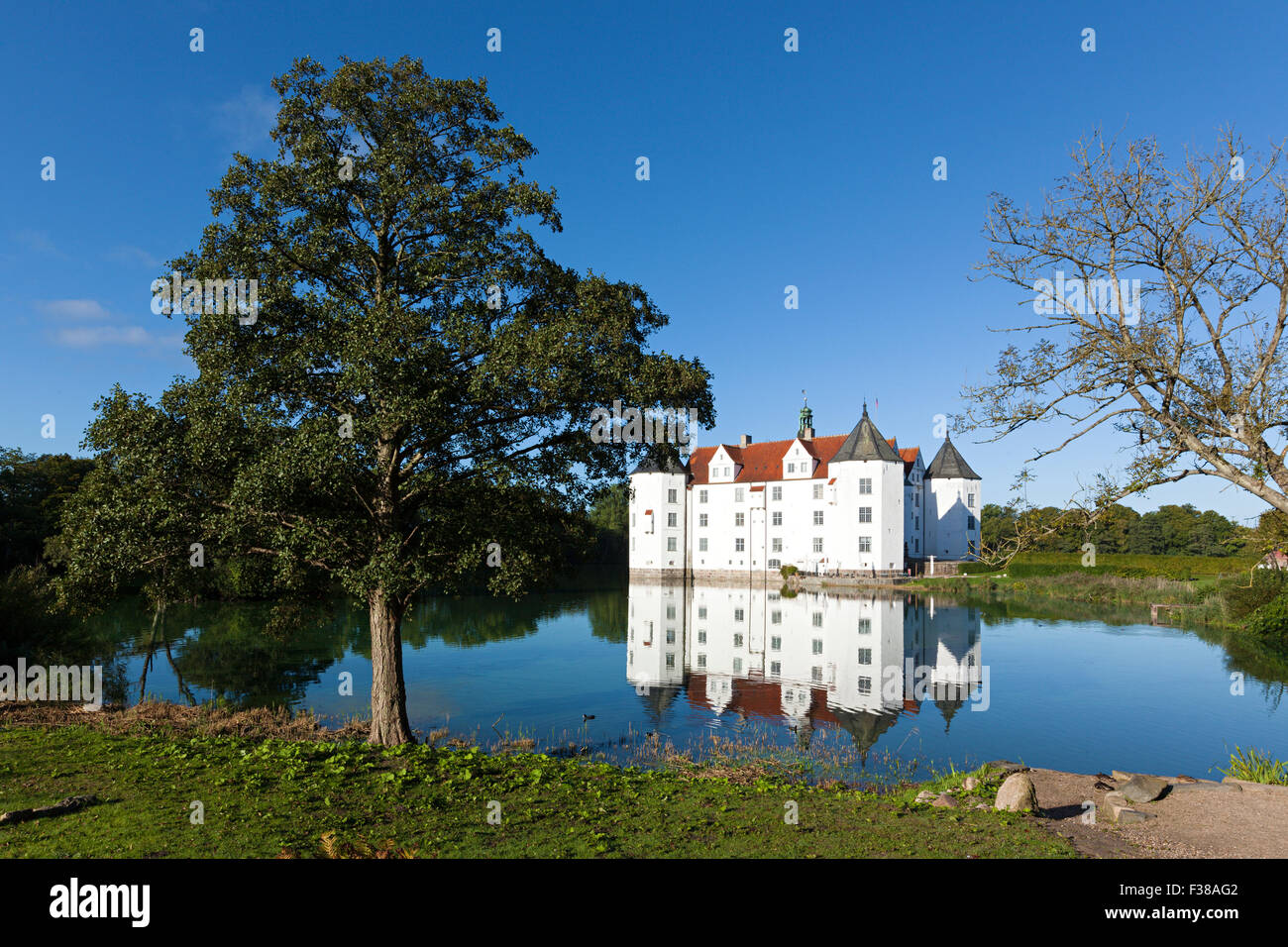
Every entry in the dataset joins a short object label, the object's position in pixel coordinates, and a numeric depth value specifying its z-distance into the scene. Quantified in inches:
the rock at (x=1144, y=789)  395.9
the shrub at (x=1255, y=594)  1246.9
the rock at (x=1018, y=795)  378.0
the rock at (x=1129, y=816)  358.3
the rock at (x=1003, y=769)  476.5
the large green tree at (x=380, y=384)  442.0
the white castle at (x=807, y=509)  2198.6
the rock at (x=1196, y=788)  407.8
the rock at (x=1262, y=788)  400.2
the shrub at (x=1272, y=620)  1181.1
